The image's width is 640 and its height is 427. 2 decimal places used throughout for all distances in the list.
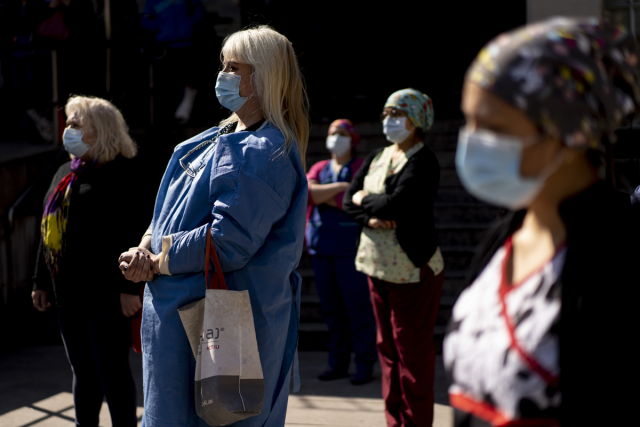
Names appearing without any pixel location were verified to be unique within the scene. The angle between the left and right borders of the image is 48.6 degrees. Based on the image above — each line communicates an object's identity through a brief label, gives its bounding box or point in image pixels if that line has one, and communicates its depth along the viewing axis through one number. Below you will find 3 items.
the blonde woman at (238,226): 2.39
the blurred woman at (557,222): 1.17
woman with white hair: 3.32
